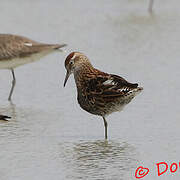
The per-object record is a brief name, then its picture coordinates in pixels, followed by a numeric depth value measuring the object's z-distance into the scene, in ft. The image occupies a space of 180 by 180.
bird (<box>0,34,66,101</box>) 71.67
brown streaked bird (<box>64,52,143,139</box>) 52.80
